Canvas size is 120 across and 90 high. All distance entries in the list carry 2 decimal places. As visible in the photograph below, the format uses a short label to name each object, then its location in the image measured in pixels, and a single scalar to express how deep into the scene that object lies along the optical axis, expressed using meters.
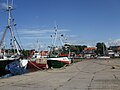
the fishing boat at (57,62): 24.39
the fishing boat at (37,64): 22.43
